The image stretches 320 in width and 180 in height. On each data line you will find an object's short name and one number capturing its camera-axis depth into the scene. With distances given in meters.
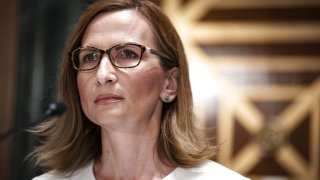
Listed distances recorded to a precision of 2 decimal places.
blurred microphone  1.43
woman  1.73
